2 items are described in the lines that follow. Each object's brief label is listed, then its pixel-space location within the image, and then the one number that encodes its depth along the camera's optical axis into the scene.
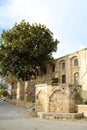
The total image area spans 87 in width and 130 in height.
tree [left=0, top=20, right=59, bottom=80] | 15.27
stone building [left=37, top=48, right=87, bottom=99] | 14.22
